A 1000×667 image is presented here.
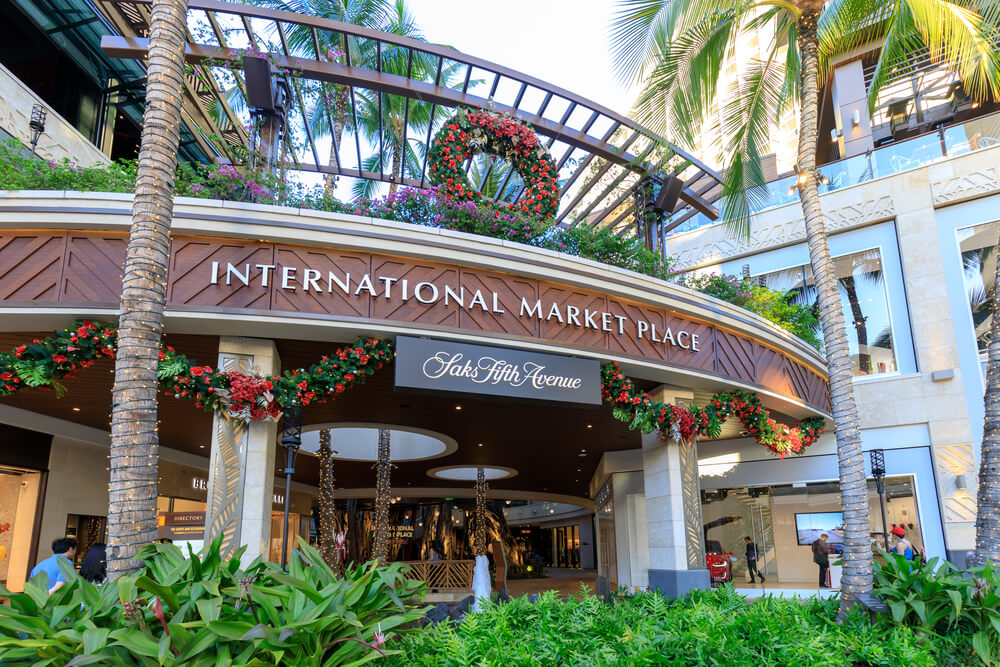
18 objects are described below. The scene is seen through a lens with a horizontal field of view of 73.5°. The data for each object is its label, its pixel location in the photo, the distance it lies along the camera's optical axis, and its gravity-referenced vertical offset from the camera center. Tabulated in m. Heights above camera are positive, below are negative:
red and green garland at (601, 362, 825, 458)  9.80 +1.26
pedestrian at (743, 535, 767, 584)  16.98 -1.57
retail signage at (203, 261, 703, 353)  7.77 +2.52
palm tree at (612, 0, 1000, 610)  7.61 +6.07
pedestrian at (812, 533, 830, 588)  15.90 -1.43
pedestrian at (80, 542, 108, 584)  8.62 -0.75
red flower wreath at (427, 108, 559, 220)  10.50 +5.62
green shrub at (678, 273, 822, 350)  12.31 +3.80
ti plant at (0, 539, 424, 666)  3.48 -0.62
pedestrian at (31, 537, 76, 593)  6.83 -0.49
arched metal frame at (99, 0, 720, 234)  11.62 +7.65
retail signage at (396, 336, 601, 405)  8.10 +1.60
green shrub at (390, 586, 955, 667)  3.92 -0.88
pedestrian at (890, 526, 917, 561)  11.04 -0.85
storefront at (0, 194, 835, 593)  7.60 +2.06
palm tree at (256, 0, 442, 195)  20.25 +13.54
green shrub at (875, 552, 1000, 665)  5.31 -0.91
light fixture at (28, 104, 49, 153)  12.38 +7.00
